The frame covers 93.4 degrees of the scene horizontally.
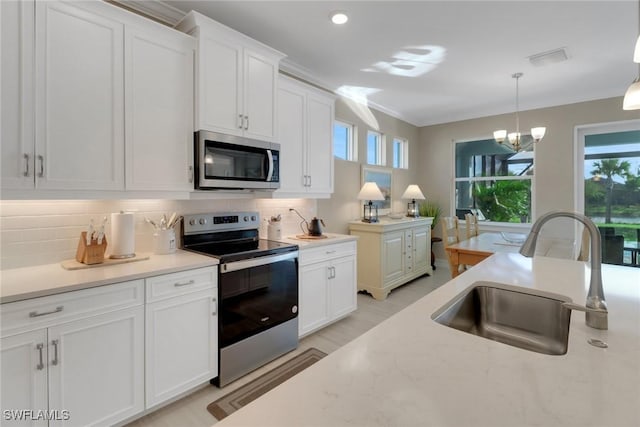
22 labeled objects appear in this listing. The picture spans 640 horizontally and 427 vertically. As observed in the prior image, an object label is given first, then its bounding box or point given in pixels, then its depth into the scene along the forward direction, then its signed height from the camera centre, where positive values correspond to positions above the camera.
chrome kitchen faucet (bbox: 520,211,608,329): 0.95 -0.27
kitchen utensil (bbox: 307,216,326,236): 3.12 -0.16
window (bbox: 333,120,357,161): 4.16 +1.01
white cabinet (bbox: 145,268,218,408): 1.78 -0.77
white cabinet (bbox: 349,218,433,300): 3.91 -0.57
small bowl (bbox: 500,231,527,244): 3.34 -0.30
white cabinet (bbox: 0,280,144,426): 1.36 -0.72
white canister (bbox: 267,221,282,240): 2.92 -0.18
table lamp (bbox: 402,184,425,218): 4.93 +0.27
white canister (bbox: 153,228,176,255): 2.16 -0.21
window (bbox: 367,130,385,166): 4.69 +1.03
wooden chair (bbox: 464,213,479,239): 4.04 -0.18
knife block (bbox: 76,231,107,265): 1.80 -0.23
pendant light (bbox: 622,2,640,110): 1.42 +0.56
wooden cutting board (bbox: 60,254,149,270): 1.74 -0.31
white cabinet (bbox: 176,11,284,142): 2.19 +1.04
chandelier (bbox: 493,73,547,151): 3.45 +0.89
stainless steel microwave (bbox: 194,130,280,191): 2.20 +0.40
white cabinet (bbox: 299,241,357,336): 2.71 -0.70
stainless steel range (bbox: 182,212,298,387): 2.10 -0.60
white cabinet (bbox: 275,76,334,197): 2.90 +0.75
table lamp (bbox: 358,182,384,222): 3.93 +0.20
